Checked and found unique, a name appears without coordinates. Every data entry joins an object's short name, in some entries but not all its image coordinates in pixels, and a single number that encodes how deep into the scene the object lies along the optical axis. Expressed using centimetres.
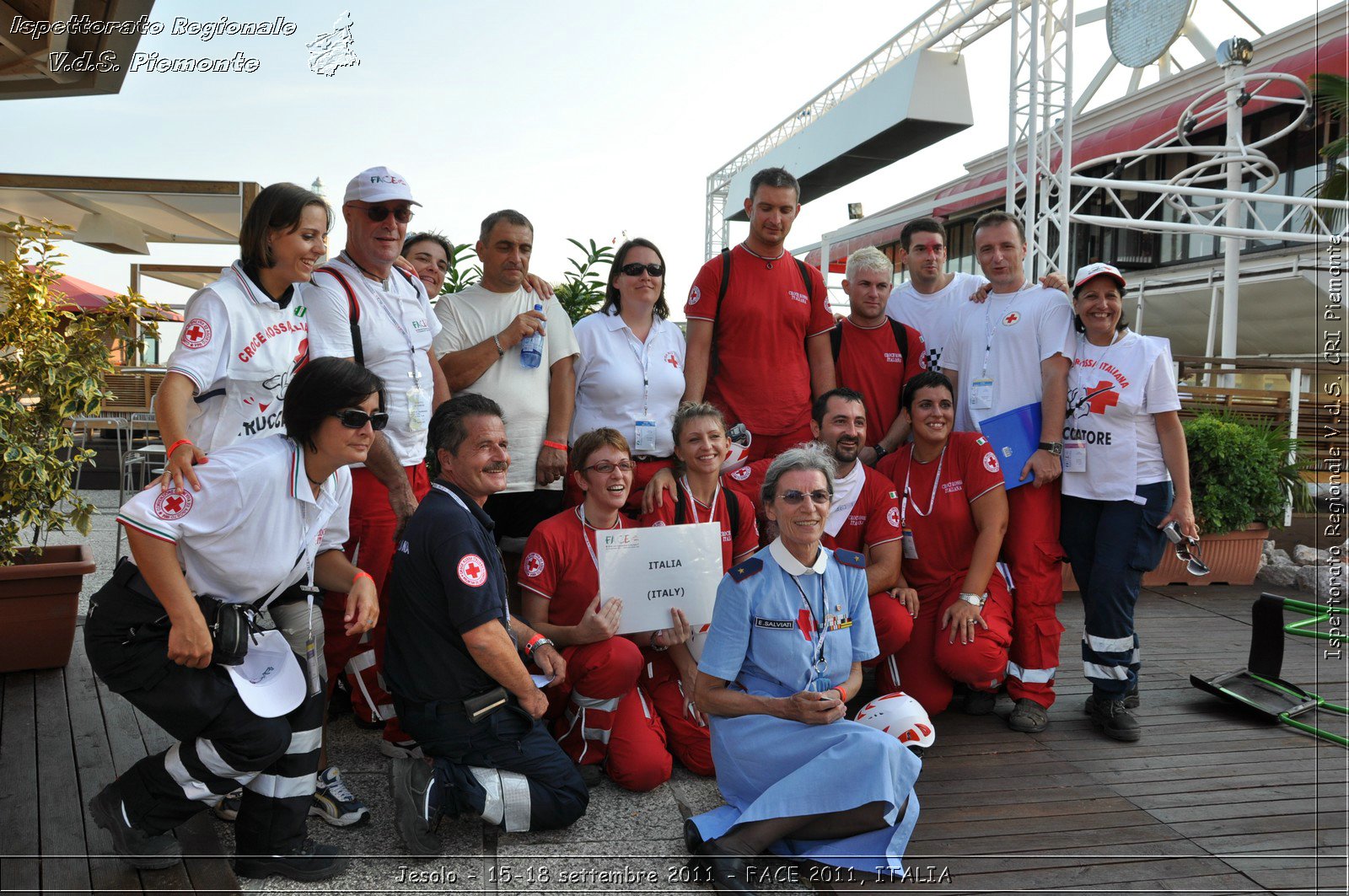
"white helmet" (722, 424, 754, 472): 439
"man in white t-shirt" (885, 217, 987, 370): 495
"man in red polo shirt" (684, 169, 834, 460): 458
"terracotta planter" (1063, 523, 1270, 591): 751
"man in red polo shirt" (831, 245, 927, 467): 481
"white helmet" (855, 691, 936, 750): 347
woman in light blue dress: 296
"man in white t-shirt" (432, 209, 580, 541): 418
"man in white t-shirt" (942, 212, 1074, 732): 434
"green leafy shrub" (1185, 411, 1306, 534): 734
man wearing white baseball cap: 359
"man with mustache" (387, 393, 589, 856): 303
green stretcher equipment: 450
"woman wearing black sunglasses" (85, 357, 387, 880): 260
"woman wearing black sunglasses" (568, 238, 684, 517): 434
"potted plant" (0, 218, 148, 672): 430
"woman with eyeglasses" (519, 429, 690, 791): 358
